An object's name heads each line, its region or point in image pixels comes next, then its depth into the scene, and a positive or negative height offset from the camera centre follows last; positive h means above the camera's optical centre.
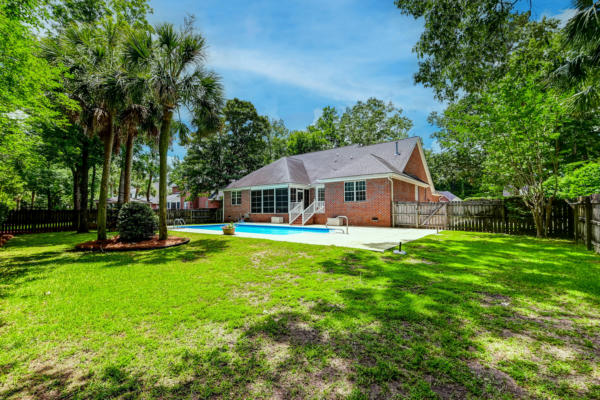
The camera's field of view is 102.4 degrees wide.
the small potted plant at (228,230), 13.12 -1.08
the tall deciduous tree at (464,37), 6.84 +5.27
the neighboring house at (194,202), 29.39 +1.34
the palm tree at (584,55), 6.52 +4.72
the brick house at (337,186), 16.56 +1.87
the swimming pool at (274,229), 15.26 -1.35
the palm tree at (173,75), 8.97 +5.39
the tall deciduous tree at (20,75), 7.14 +4.40
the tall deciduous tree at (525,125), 9.41 +3.48
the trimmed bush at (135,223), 9.51 -0.47
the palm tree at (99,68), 9.06 +6.04
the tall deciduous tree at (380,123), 36.72 +13.03
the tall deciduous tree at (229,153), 27.22 +6.70
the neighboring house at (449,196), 49.74 +2.50
